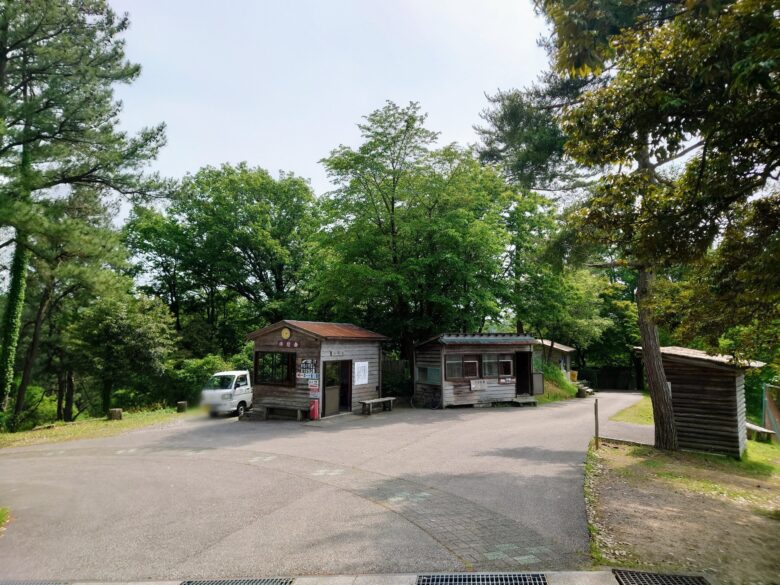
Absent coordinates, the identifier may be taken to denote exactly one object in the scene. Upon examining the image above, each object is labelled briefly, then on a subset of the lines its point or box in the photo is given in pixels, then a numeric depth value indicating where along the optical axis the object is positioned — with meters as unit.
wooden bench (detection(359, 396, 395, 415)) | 18.00
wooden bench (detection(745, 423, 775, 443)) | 16.48
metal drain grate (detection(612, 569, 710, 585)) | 4.64
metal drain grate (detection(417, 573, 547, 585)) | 4.68
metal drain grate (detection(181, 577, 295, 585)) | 4.88
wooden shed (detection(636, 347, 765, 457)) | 12.56
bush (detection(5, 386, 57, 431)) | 19.74
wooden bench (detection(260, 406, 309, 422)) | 16.58
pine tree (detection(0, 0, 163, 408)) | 15.25
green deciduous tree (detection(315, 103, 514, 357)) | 21.55
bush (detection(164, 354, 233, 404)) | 24.08
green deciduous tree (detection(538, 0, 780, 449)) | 5.09
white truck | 17.97
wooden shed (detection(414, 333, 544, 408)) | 20.20
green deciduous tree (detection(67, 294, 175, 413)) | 22.31
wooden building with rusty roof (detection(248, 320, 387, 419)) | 16.50
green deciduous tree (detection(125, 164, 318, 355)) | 30.64
